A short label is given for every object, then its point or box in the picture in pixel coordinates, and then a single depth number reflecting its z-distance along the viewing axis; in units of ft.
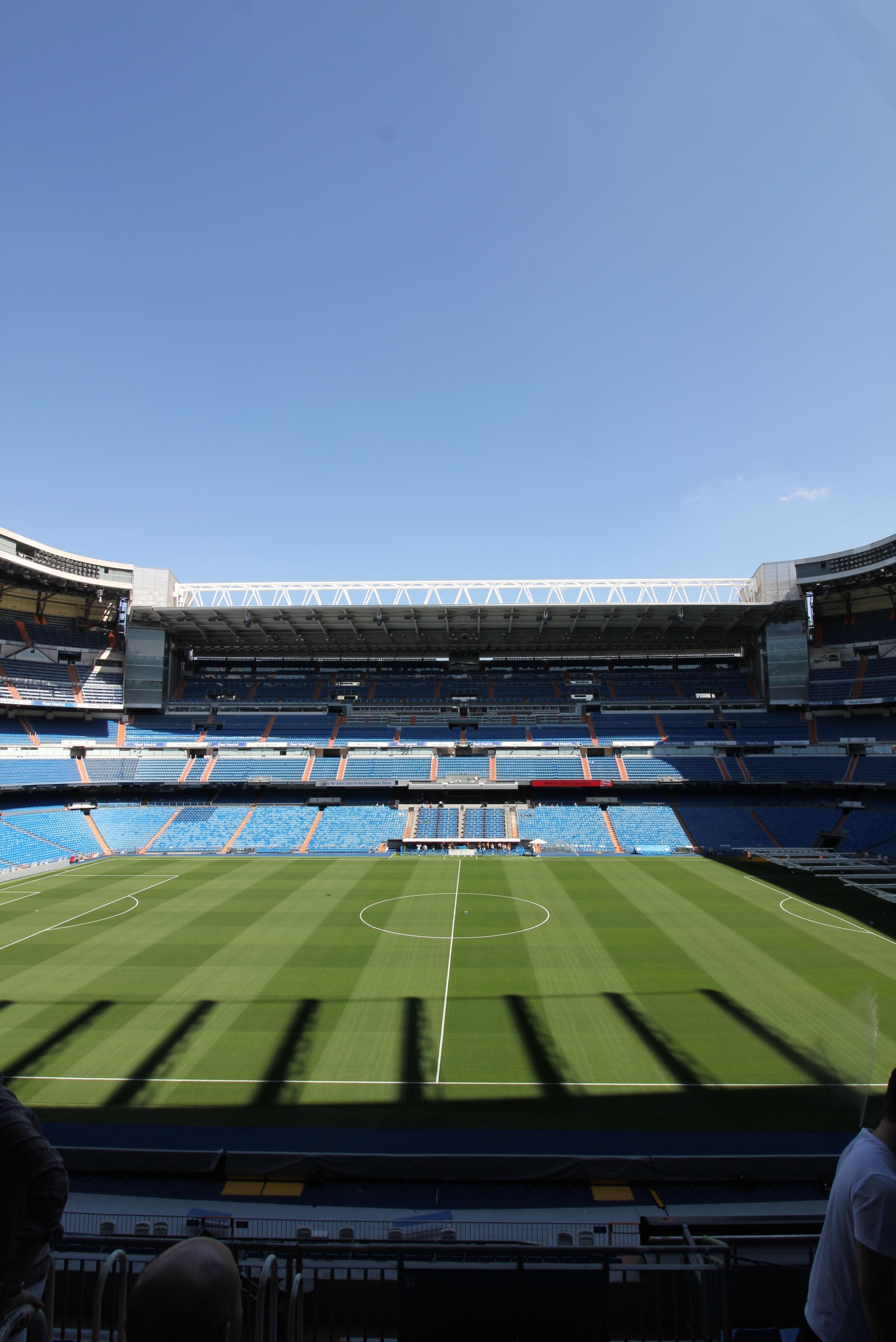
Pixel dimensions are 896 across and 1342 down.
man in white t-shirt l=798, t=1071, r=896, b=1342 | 7.11
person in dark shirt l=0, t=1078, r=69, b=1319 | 7.25
